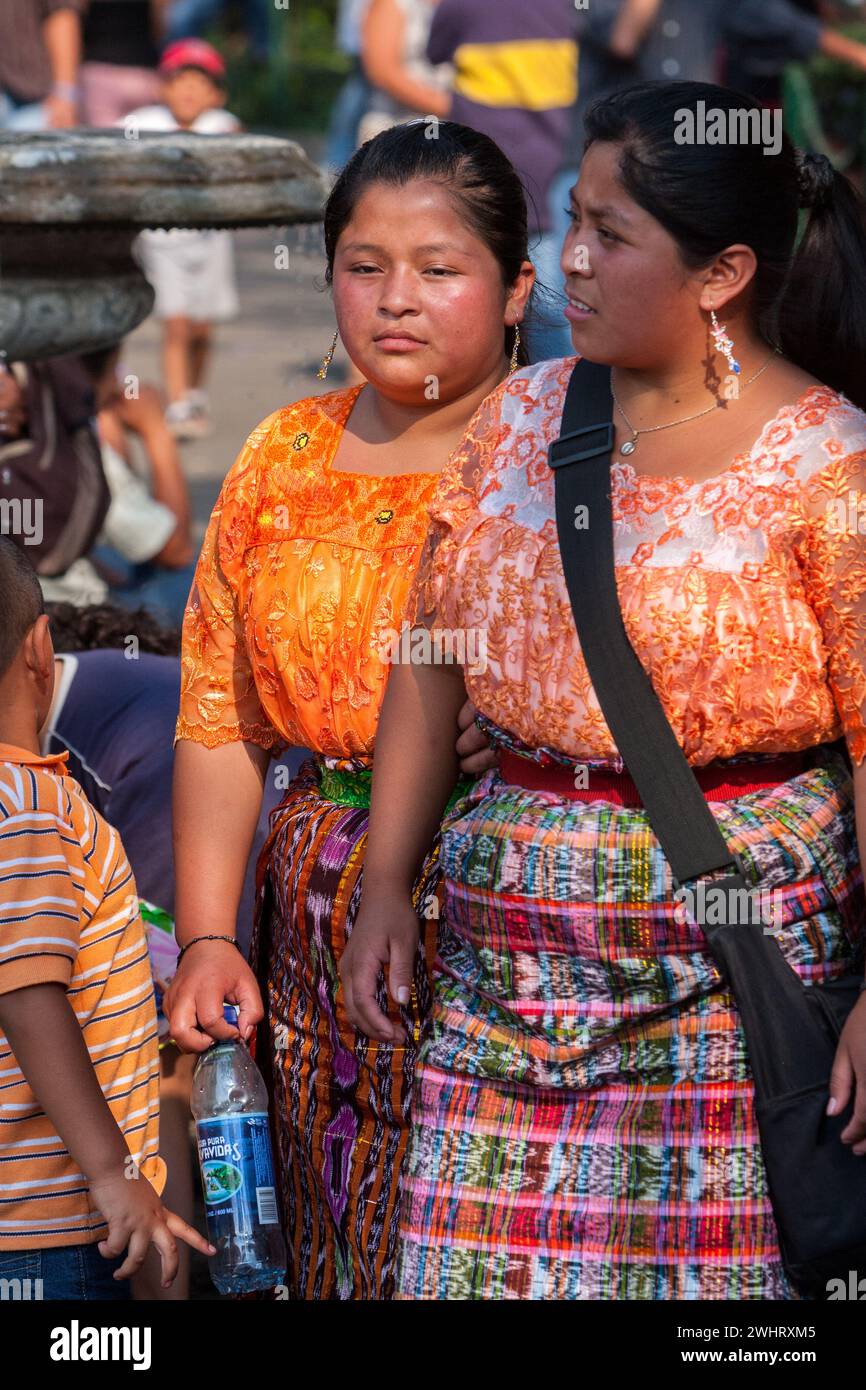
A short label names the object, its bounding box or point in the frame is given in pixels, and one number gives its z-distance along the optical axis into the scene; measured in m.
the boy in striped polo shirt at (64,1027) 4.84
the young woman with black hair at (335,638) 5.55
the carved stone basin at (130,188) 8.45
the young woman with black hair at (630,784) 4.56
